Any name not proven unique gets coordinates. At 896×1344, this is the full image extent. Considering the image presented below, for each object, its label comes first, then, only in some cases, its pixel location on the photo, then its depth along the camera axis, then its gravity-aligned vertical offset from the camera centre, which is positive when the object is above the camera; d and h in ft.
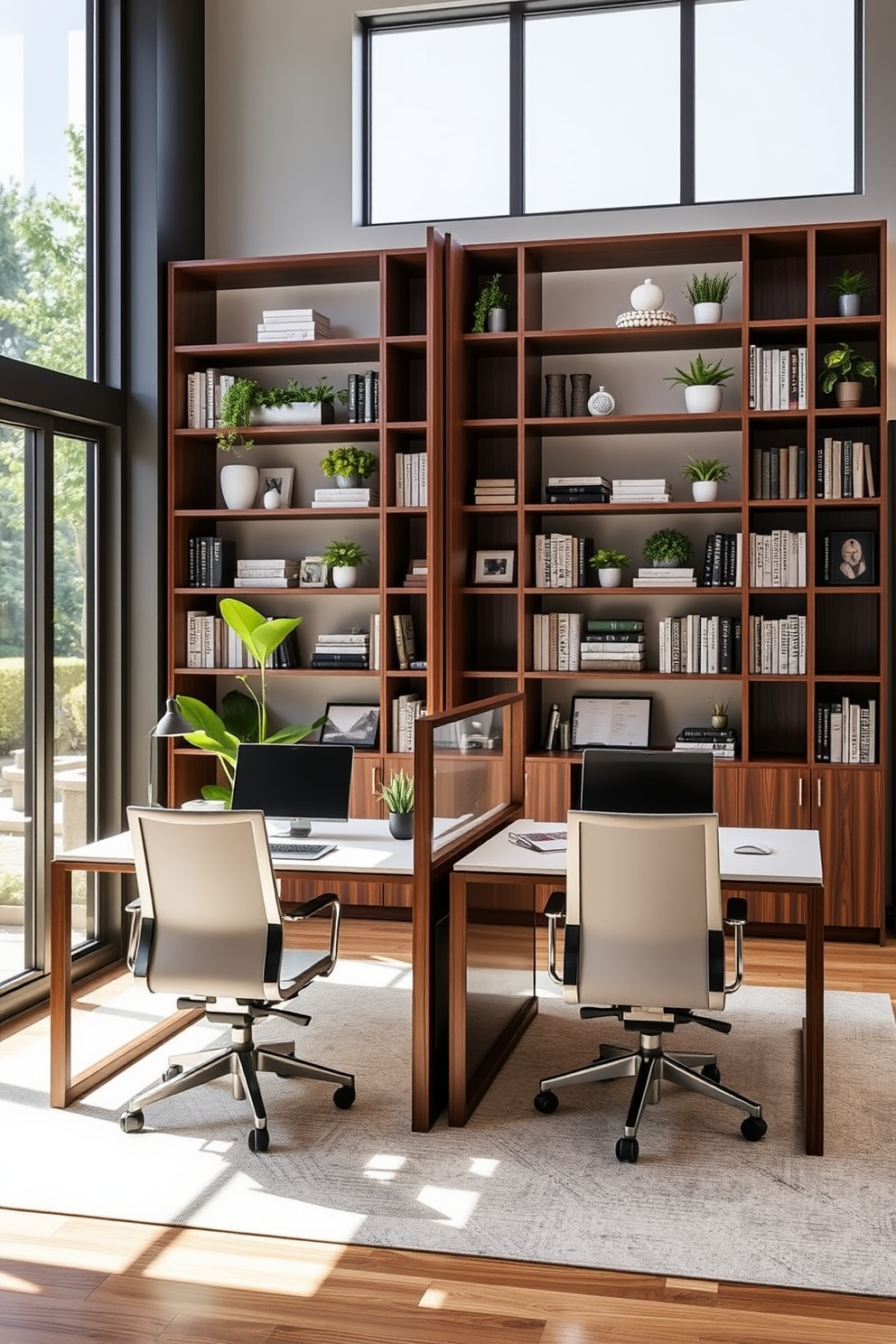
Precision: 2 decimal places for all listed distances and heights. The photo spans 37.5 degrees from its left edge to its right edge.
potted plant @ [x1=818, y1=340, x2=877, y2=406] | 18.31 +3.93
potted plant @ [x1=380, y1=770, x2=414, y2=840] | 13.58 -1.61
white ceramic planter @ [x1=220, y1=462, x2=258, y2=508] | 20.27 +2.60
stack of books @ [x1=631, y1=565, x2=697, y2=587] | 19.22 +1.11
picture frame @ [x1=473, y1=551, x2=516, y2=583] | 20.03 +1.31
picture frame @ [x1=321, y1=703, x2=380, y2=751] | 20.51 -1.13
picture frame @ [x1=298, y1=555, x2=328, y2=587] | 20.34 +1.26
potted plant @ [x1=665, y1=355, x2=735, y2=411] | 18.98 +3.83
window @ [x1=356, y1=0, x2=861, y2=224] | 19.54 +8.37
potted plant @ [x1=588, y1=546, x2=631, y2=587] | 19.42 +1.32
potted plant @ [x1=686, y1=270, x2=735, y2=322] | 18.81 +5.13
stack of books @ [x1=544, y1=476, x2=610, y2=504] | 19.43 +2.42
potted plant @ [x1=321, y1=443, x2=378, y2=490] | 19.98 +2.87
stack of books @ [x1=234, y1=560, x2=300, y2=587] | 20.29 +1.22
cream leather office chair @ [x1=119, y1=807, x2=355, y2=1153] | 11.16 -2.29
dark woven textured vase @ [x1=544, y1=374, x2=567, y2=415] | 19.57 +3.85
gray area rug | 9.62 -4.27
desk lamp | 13.35 -0.73
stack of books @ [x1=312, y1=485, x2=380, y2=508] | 19.85 +2.35
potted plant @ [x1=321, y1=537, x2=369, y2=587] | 20.01 +1.40
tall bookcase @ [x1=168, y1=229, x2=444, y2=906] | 19.43 +3.07
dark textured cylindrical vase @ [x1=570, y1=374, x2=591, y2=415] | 19.51 +3.87
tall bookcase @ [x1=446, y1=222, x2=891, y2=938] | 18.54 +2.38
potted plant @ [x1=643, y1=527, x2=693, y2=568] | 19.21 +1.54
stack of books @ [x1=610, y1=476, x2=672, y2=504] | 19.21 +2.37
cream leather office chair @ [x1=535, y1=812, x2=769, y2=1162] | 10.83 -2.20
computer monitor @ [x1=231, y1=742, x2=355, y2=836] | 13.98 -1.36
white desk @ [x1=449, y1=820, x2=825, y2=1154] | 11.25 -2.14
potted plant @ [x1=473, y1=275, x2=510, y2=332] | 19.63 +5.15
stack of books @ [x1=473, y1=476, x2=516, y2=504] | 19.88 +2.46
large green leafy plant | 17.81 -0.70
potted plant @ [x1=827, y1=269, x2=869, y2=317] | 18.42 +5.08
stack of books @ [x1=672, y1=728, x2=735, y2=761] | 19.16 -1.28
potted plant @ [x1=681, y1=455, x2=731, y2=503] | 19.11 +2.57
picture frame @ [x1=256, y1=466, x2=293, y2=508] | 20.89 +2.71
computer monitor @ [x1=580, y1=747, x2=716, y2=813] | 13.53 -1.32
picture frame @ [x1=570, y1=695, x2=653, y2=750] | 19.97 -1.03
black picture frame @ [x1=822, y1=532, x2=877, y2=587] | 18.65 +1.35
